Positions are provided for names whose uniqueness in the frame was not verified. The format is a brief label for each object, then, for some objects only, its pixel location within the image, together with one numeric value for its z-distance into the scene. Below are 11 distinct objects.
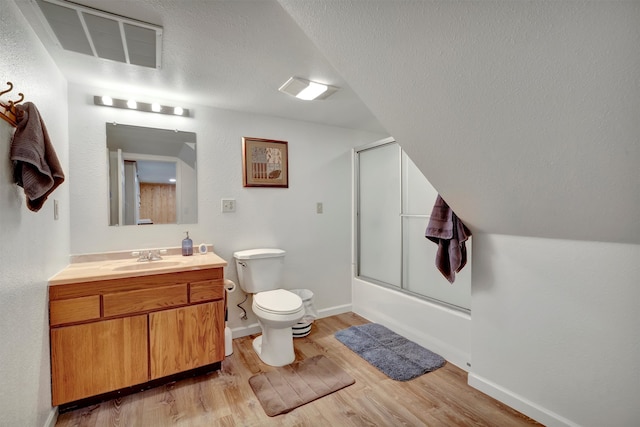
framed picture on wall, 2.67
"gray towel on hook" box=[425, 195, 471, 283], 1.85
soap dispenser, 2.33
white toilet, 2.12
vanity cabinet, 1.63
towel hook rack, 1.13
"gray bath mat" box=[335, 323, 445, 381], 2.08
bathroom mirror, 2.21
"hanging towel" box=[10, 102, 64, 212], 1.21
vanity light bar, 2.12
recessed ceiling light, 1.99
